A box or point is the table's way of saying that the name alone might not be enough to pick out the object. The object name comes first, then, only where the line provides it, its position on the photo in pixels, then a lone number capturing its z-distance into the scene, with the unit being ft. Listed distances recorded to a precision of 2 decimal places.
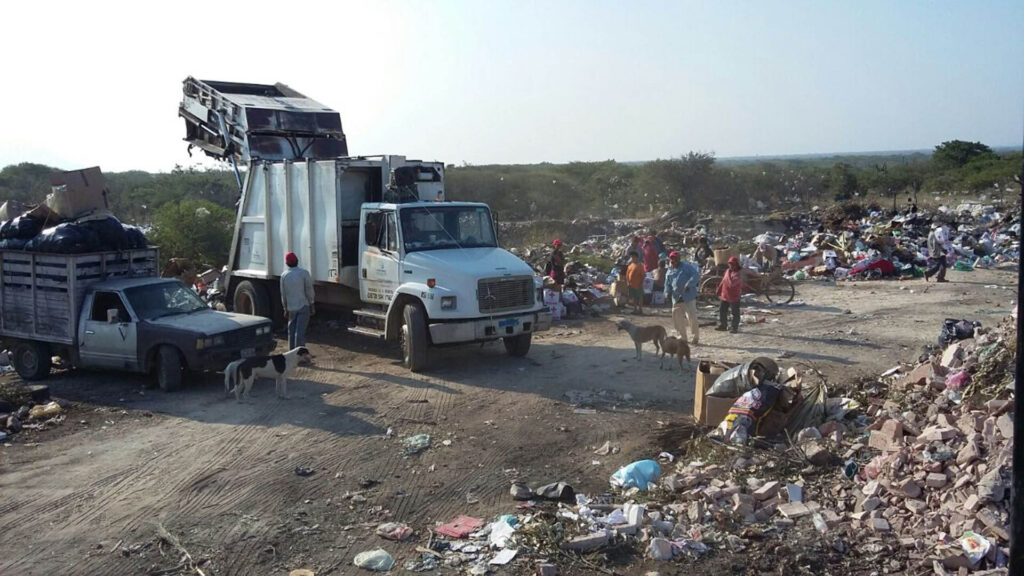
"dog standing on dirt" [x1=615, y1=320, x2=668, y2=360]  37.58
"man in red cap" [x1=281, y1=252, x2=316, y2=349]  37.63
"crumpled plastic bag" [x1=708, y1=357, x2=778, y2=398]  26.81
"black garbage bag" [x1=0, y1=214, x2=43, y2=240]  37.29
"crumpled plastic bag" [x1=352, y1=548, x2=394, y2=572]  18.57
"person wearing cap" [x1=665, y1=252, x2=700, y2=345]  41.42
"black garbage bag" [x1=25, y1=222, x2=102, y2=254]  35.76
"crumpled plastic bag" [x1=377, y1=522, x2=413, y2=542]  20.11
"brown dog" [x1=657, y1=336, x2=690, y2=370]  36.70
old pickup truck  34.14
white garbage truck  36.86
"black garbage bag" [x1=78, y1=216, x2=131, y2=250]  37.22
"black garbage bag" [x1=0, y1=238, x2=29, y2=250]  36.83
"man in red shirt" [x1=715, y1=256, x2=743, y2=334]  44.22
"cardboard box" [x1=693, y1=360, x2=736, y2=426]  27.32
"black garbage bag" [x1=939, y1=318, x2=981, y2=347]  31.94
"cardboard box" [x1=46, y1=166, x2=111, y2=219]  37.58
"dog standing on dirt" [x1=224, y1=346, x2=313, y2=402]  32.37
